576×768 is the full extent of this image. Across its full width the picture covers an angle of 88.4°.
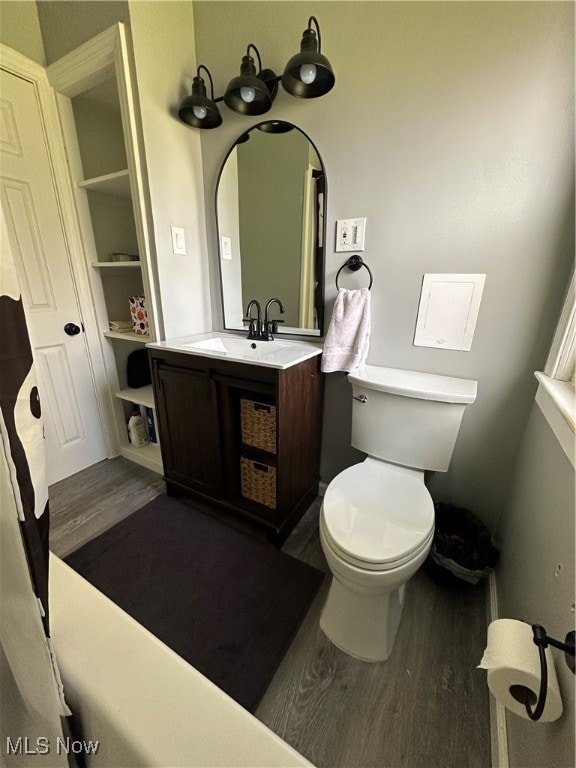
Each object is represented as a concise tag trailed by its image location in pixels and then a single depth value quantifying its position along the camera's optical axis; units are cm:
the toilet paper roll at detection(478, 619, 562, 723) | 57
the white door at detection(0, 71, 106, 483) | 144
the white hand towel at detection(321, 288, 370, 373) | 132
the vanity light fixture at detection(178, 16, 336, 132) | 107
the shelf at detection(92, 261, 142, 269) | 160
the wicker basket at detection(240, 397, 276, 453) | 132
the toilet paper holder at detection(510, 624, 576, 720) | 54
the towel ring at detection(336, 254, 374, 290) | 134
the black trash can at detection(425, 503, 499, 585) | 118
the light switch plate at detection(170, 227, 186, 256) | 155
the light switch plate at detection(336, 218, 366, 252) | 132
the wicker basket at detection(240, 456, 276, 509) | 139
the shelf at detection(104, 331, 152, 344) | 175
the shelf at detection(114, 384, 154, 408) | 187
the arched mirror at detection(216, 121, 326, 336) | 141
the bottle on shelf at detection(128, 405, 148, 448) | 206
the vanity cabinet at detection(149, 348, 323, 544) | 128
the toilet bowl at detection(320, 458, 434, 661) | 90
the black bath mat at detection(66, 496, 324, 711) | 101
